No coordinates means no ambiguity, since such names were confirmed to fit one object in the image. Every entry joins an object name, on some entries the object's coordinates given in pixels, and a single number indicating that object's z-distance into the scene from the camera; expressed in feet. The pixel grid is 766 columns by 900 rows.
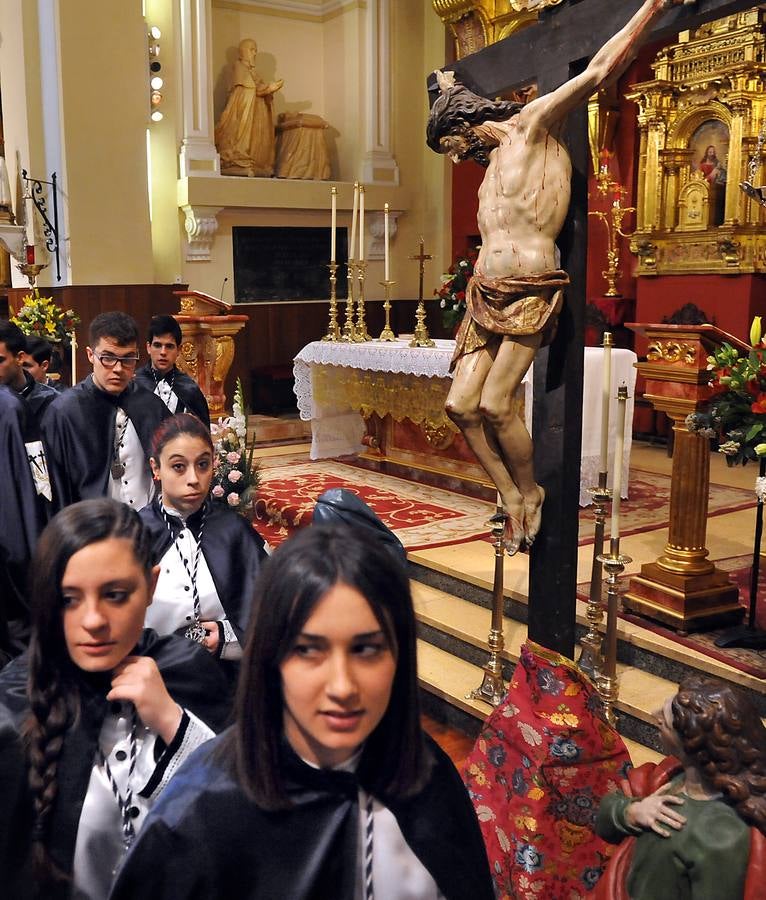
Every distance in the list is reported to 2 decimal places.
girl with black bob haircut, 3.63
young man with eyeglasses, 12.46
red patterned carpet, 18.90
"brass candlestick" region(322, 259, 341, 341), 25.21
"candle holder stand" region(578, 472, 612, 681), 12.10
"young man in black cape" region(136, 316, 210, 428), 16.29
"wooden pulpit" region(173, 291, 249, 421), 24.68
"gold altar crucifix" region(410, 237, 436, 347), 23.34
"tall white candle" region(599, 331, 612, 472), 11.72
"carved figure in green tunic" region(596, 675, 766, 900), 5.65
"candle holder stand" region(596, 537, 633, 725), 11.66
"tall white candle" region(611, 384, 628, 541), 11.54
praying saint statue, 34.73
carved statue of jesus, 10.19
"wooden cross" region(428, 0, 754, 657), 10.50
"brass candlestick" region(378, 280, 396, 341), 25.16
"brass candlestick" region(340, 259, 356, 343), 25.11
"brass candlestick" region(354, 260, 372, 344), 25.08
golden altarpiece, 25.05
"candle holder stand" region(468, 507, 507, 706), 12.85
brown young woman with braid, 4.73
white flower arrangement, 12.73
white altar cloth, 19.48
